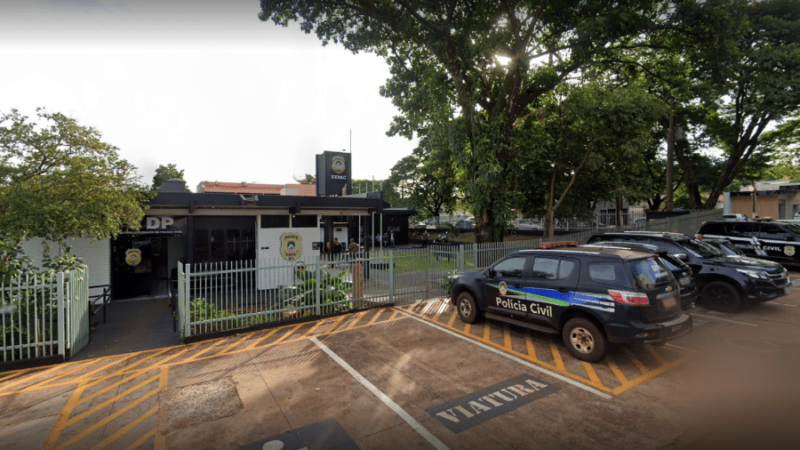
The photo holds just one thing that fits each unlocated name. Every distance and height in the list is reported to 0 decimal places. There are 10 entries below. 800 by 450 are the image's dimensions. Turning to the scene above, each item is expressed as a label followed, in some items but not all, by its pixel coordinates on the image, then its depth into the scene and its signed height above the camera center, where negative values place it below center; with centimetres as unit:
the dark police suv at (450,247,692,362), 573 -122
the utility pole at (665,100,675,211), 1950 +402
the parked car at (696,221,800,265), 1377 -62
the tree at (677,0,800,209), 1246 +630
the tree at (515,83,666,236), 1402 +333
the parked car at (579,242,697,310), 780 -110
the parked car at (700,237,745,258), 1050 -69
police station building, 1253 -11
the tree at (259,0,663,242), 1307 +642
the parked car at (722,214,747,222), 2680 +49
